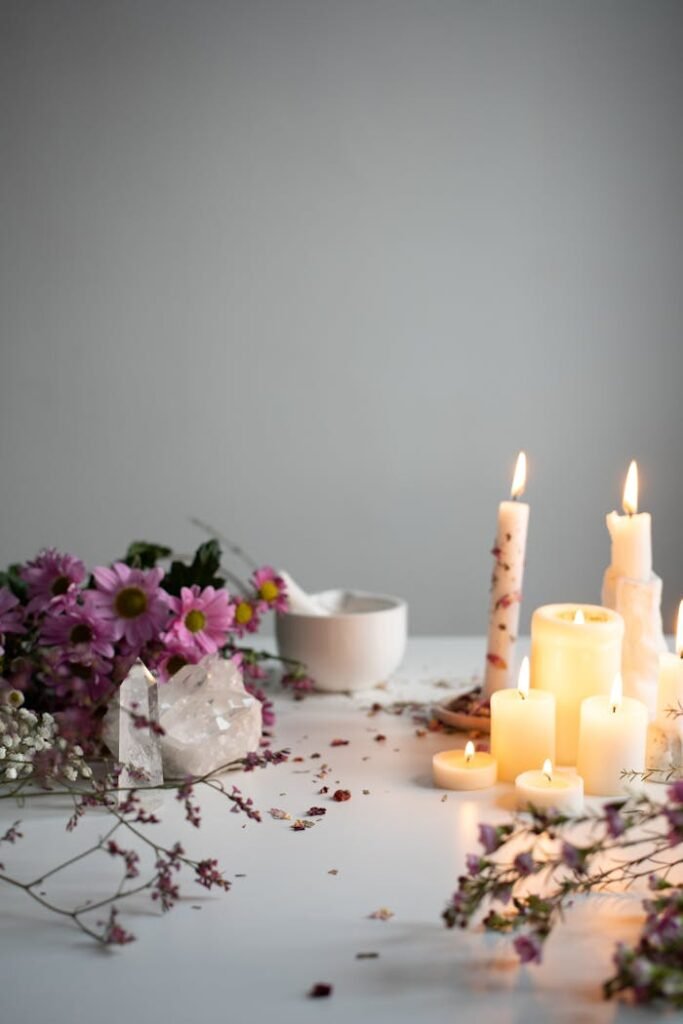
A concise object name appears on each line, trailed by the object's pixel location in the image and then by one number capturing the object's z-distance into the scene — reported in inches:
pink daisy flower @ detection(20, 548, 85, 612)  44.1
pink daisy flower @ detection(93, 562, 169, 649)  43.1
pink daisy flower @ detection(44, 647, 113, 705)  42.5
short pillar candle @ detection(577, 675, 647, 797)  41.8
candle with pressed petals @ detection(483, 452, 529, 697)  49.4
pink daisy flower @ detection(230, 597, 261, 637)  50.8
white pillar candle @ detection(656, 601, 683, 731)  43.0
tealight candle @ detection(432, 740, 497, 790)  42.8
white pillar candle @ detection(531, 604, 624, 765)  44.7
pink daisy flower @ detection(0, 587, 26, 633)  44.0
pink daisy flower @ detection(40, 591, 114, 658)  42.9
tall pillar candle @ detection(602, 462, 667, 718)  47.4
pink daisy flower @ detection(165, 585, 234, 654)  45.2
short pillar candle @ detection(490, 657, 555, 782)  43.2
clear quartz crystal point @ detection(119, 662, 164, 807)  40.4
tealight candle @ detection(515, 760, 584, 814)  38.9
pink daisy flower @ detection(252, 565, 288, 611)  52.4
